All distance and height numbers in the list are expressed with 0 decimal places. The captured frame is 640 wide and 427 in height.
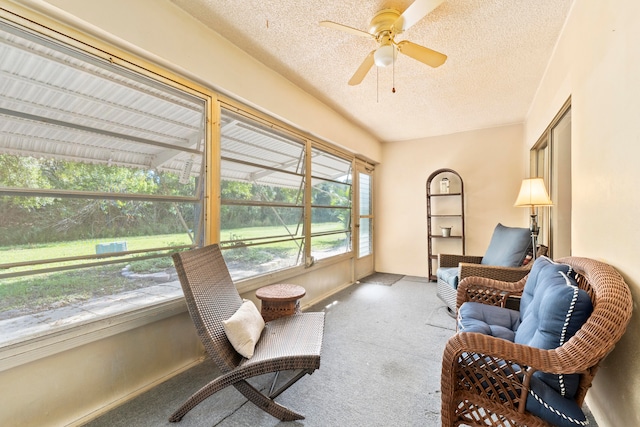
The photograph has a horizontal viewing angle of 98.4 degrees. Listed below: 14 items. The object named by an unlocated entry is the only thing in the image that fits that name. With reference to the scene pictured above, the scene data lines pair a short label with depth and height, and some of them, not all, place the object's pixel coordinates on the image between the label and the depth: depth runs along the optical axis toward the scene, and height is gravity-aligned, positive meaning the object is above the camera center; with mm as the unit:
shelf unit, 4613 +18
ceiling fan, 1742 +1179
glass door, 4781 -151
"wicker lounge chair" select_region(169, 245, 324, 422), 1492 -793
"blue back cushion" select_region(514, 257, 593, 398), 1076 -436
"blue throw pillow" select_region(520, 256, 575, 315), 1419 -345
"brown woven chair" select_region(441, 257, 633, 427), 992 -578
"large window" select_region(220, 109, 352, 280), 2514 +157
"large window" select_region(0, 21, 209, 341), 1386 +184
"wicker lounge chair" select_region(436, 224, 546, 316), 2406 -514
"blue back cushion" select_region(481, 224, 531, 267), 2650 -360
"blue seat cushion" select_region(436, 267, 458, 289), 2888 -704
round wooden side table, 2236 -751
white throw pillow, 1596 -712
